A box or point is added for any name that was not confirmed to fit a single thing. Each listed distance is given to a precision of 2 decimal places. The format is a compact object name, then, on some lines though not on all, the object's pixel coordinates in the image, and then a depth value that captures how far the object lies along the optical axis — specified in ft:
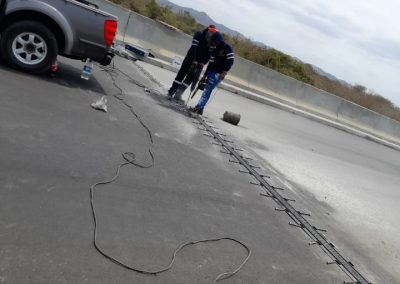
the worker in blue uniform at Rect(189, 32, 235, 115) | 35.47
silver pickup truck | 24.94
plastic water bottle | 28.81
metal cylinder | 38.19
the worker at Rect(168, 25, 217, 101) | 35.53
